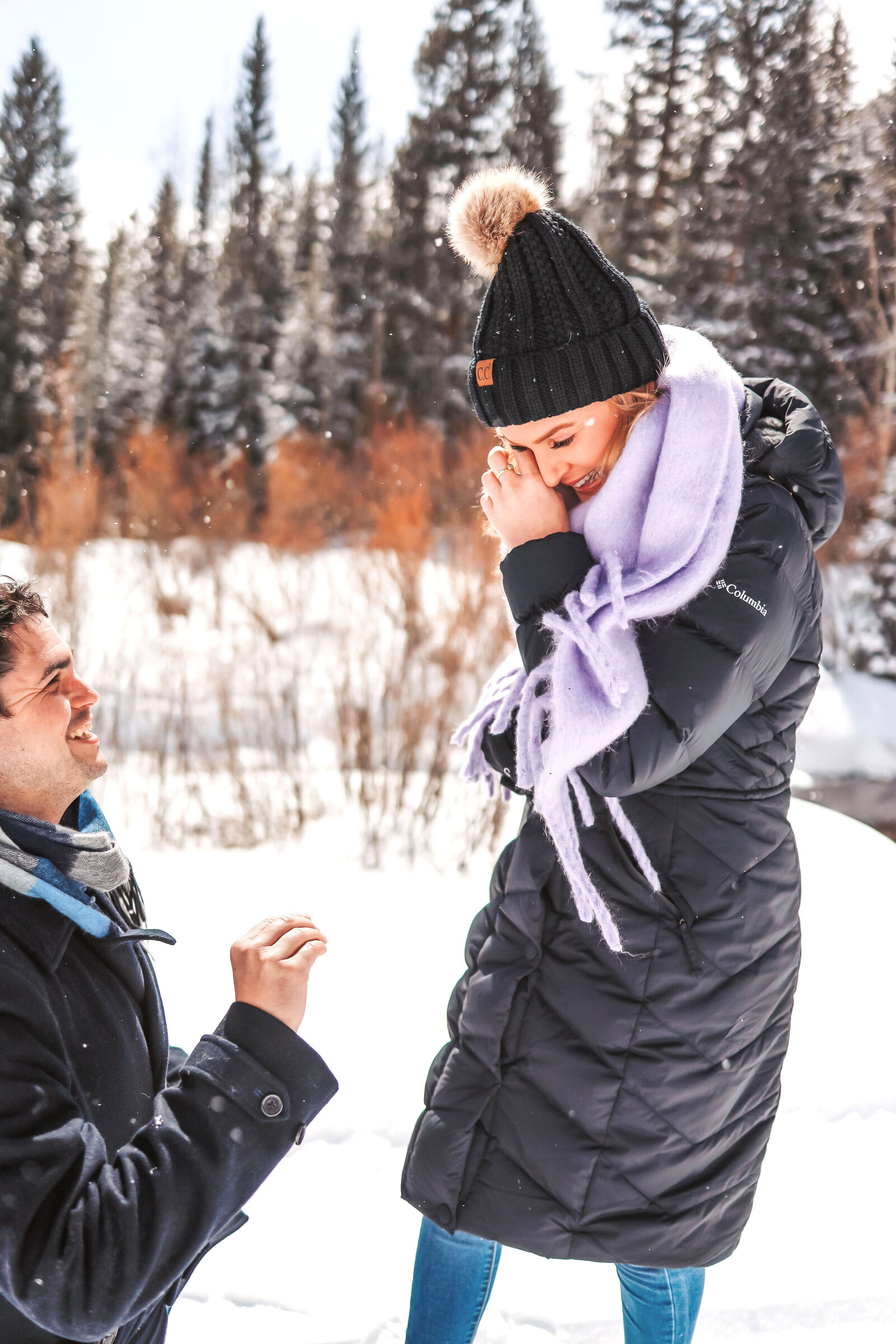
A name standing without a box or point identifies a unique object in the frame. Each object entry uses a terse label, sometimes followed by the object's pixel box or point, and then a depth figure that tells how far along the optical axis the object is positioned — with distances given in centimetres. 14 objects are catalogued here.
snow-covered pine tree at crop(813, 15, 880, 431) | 1041
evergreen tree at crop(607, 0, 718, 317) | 1156
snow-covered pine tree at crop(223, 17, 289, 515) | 1975
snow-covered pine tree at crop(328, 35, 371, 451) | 1928
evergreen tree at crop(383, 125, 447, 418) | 1817
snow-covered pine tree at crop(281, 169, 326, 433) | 1962
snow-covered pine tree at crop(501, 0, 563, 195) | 1391
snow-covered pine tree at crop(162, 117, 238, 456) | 1997
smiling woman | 112
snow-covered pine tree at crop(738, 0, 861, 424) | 1078
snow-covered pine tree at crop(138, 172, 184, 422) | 2048
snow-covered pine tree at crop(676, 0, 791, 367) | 1122
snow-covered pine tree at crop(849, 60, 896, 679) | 977
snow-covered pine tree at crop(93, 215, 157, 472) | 2003
